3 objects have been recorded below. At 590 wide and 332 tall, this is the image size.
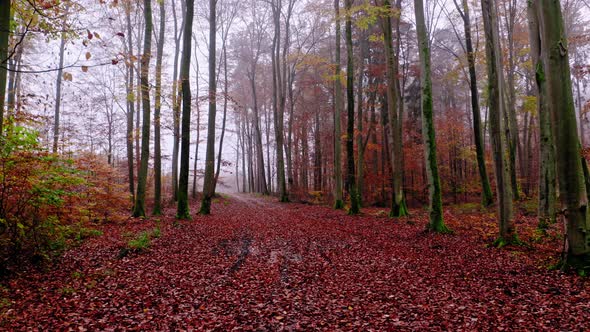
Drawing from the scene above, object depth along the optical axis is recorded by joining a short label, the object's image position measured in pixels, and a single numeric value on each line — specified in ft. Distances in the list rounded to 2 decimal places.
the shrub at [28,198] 17.57
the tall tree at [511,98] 51.16
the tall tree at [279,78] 71.36
